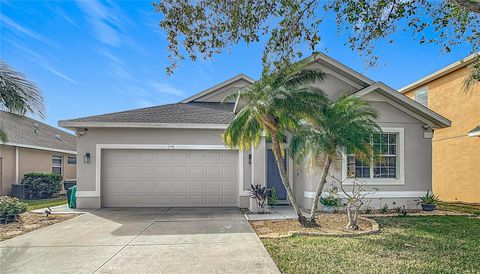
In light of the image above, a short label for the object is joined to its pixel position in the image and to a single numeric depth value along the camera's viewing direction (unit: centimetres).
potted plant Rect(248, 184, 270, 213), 1113
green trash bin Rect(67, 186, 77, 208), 1231
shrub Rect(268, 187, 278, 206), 1205
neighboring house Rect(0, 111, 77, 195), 1666
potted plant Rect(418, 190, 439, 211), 1166
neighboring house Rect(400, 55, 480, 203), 1516
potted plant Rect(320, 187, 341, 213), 1125
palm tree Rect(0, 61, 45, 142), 839
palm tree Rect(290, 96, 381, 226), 834
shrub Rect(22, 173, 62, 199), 1677
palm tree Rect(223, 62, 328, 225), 791
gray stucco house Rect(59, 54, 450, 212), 1195
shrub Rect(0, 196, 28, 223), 937
